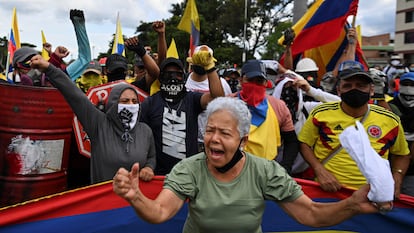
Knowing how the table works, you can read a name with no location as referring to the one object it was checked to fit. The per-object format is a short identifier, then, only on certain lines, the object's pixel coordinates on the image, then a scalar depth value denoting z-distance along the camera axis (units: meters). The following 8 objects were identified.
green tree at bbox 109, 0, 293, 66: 36.84
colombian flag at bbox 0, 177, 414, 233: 2.41
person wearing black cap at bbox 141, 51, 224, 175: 3.23
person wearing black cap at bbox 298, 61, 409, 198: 2.84
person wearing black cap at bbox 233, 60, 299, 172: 3.15
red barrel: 3.10
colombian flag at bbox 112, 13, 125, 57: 7.40
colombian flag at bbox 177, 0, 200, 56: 6.68
